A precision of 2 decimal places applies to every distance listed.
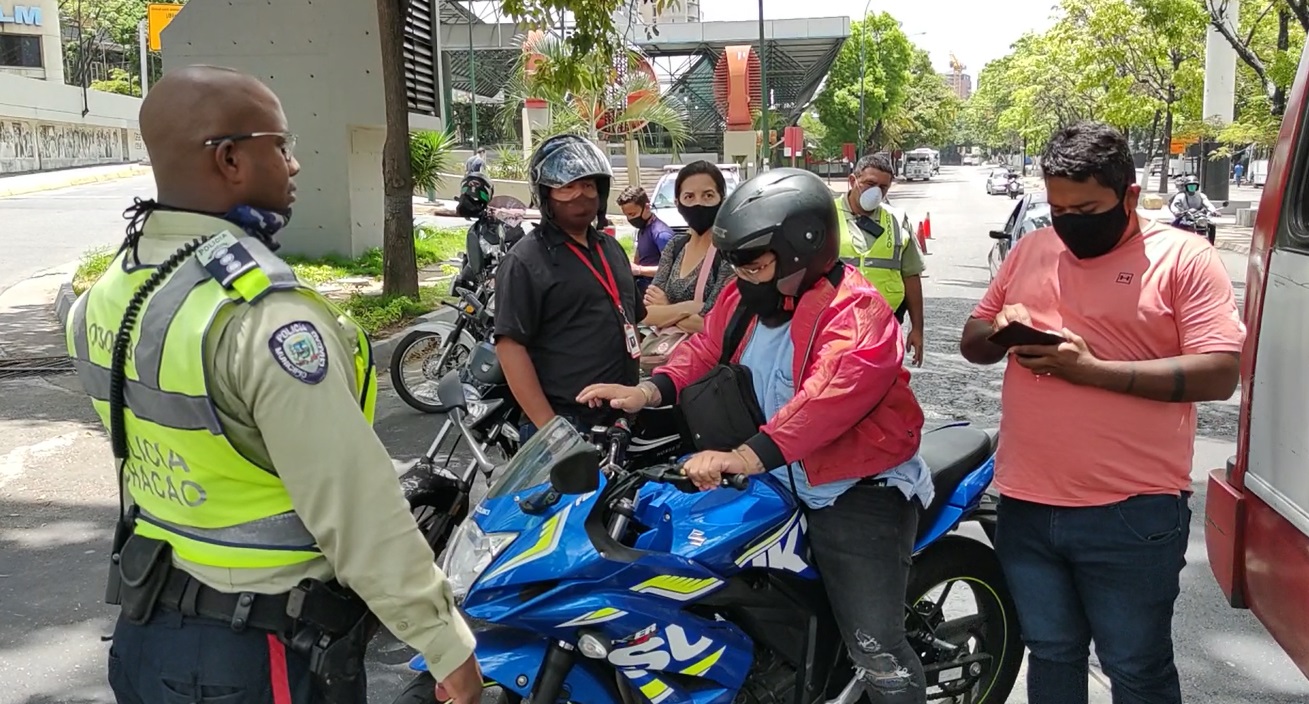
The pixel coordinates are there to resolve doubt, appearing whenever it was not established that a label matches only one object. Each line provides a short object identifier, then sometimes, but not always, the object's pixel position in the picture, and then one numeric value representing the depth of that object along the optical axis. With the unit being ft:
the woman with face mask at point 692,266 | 15.19
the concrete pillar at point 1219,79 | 88.84
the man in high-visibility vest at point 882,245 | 21.38
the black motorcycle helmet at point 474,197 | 27.99
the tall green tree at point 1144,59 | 97.60
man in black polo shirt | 11.75
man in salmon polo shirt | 8.08
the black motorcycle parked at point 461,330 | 24.68
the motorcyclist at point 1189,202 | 60.70
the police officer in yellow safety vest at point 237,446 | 5.51
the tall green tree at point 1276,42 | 59.62
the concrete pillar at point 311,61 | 45.34
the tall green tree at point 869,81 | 216.54
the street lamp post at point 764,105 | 104.83
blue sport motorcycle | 7.91
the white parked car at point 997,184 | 184.55
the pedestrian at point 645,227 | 24.84
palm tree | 89.35
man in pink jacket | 8.23
